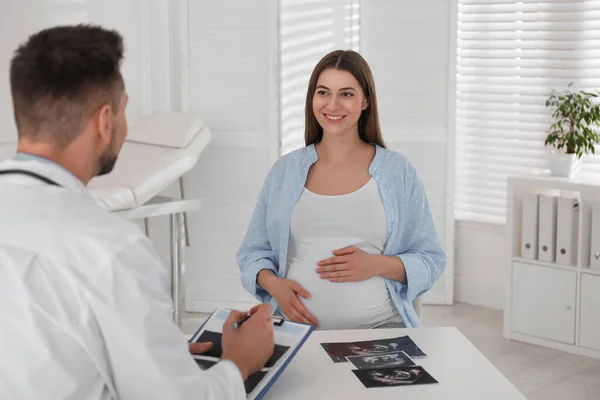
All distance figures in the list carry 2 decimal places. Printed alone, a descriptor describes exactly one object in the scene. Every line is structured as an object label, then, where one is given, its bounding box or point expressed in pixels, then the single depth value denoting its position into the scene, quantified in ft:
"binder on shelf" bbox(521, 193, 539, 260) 12.39
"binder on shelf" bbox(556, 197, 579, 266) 12.02
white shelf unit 11.89
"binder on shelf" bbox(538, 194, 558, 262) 12.21
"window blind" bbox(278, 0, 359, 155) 13.88
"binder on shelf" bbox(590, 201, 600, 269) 11.76
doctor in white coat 3.50
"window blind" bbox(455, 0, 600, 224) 13.20
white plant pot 12.39
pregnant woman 7.04
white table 5.04
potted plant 12.21
